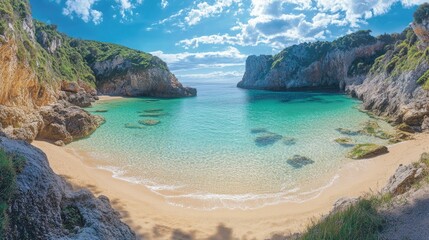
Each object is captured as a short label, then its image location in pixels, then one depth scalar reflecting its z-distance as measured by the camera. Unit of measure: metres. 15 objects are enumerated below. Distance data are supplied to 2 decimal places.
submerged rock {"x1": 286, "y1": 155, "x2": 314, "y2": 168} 19.16
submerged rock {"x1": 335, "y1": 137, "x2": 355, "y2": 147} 23.78
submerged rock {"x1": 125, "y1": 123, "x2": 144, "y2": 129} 31.91
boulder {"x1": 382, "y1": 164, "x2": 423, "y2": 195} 9.37
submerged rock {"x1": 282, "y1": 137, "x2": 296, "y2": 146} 24.56
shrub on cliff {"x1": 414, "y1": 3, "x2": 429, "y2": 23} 40.39
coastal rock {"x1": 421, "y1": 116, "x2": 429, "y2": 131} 26.30
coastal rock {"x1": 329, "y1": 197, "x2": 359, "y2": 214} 9.15
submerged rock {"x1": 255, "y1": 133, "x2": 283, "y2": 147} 24.72
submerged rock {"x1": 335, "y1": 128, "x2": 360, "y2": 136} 27.48
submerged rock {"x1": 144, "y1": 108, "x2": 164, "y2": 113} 46.91
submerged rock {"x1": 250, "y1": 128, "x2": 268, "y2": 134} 29.80
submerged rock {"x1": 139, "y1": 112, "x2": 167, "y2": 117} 41.85
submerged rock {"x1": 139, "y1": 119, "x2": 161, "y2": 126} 34.70
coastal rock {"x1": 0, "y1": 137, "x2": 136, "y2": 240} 4.99
